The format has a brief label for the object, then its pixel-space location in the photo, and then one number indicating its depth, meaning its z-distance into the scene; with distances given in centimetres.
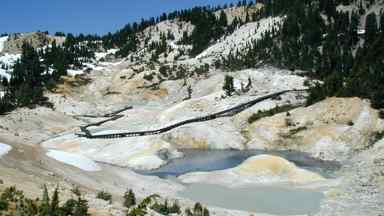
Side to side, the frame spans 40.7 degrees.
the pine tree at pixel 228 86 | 11210
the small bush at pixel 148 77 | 15325
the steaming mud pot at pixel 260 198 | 4344
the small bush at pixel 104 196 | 3522
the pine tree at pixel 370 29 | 13675
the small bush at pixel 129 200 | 3494
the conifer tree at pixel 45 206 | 2554
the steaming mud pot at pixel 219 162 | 6338
